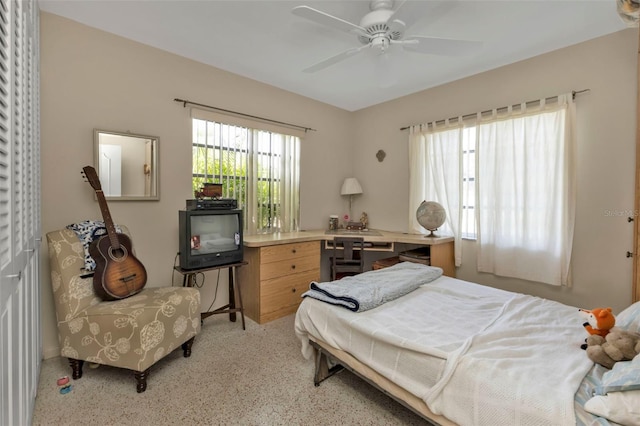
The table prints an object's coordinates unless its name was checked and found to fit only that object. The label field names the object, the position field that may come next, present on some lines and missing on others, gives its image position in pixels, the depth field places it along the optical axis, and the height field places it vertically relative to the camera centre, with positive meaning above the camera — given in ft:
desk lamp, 13.71 +1.06
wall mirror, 7.86 +1.22
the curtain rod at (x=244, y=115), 9.22 +3.40
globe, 10.80 -0.18
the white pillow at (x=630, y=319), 4.48 -1.74
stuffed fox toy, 4.34 -1.67
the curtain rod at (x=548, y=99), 8.30 +3.37
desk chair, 10.49 -1.76
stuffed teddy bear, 3.74 -1.79
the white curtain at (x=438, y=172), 10.79 +1.50
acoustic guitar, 6.45 -1.27
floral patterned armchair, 5.92 -2.34
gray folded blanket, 5.87 -1.73
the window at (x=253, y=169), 9.89 +1.46
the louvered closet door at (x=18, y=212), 3.09 -0.06
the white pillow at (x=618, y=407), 2.91 -2.00
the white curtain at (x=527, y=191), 8.49 +0.60
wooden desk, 9.52 -1.87
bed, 3.47 -2.03
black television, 7.90 -0.84
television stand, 8.01 -2.45
